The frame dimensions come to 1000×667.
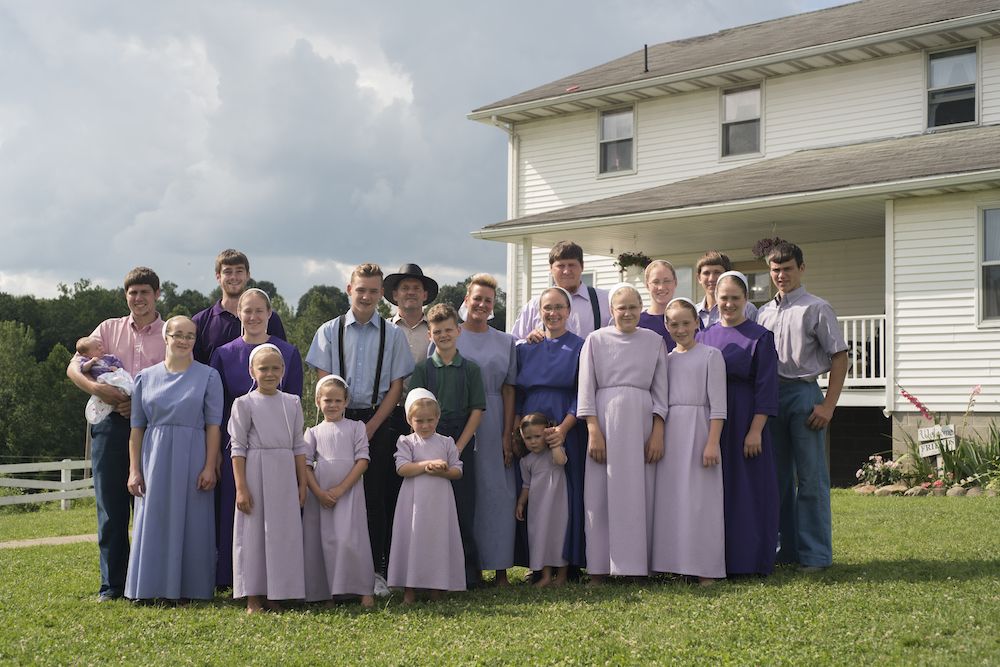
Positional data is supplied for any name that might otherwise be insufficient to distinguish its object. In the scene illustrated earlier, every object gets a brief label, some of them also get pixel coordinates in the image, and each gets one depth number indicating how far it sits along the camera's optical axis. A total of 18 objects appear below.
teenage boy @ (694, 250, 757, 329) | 7.86
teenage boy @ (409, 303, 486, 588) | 7.28
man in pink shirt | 7.31
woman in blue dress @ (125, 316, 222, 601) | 6.91
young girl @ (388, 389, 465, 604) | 6.89
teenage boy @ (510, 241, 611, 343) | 7.68
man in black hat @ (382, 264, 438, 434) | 7.88
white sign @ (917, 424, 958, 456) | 14.80
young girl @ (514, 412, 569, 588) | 7.39
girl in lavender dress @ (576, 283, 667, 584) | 7.12
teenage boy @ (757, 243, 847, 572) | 7.54
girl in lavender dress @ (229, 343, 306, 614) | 6.71
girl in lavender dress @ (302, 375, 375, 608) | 6.86
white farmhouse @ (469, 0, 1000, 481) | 15.77
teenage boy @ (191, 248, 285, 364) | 7.47
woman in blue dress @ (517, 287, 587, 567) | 7.44
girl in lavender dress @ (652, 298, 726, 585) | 7.02
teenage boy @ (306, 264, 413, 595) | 7.28
